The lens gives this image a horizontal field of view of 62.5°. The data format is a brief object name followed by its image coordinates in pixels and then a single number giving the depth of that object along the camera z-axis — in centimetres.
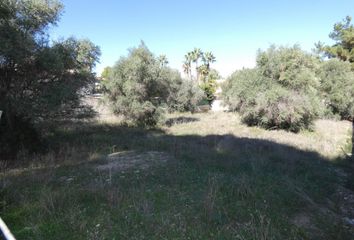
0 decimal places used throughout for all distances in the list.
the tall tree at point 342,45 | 3475
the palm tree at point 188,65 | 5563
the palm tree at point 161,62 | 1885
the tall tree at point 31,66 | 868
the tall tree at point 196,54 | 5472
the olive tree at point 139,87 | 1742
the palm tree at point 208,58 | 5344
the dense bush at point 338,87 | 2559
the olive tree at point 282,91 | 1725
